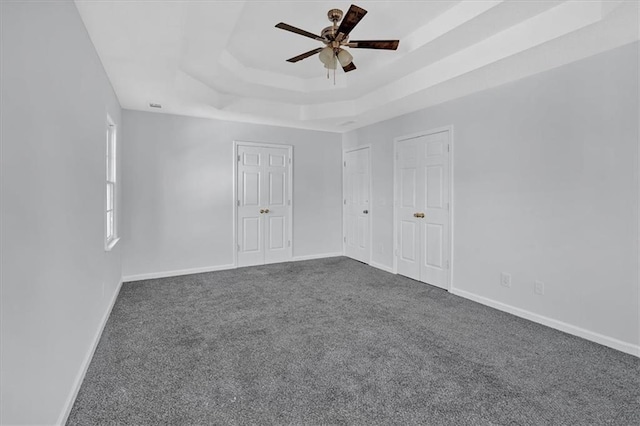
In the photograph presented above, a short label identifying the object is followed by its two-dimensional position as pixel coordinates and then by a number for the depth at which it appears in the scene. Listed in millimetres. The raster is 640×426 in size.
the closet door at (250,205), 5238
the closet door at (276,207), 5480
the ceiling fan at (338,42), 2314
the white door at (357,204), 5523
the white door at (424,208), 4043
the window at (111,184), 3627
